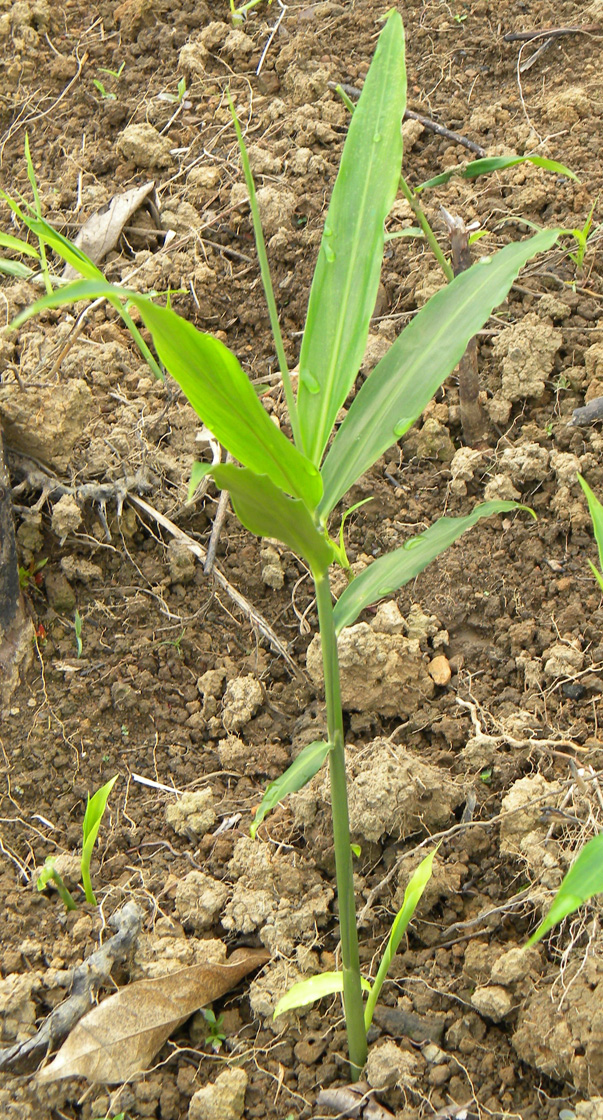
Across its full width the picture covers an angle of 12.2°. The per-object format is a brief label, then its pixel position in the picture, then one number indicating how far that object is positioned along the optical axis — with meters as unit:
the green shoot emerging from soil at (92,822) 1.11
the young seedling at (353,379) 1.01
